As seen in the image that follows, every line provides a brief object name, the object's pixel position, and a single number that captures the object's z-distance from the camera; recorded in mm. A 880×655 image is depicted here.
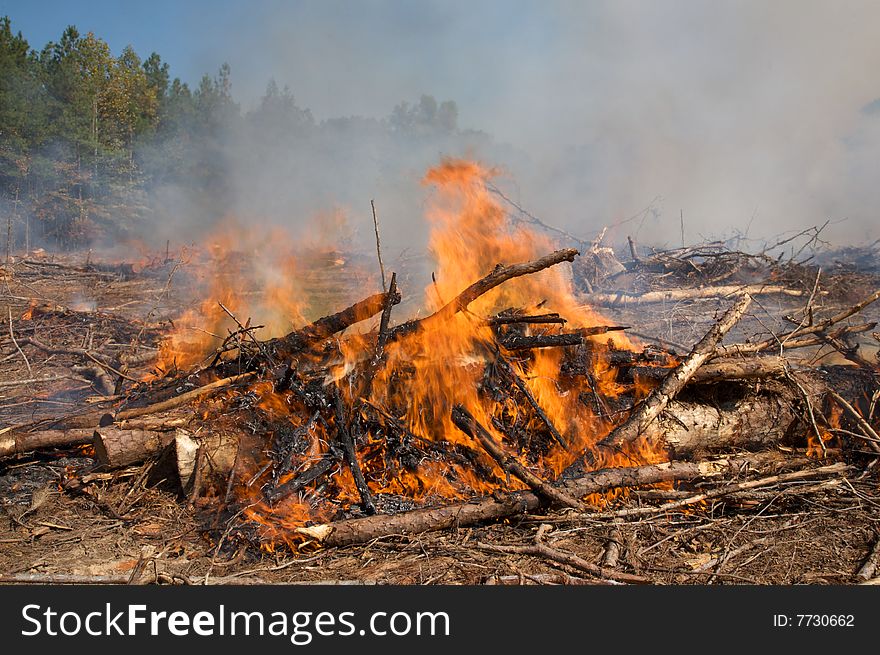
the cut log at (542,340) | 5574
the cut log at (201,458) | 4703
